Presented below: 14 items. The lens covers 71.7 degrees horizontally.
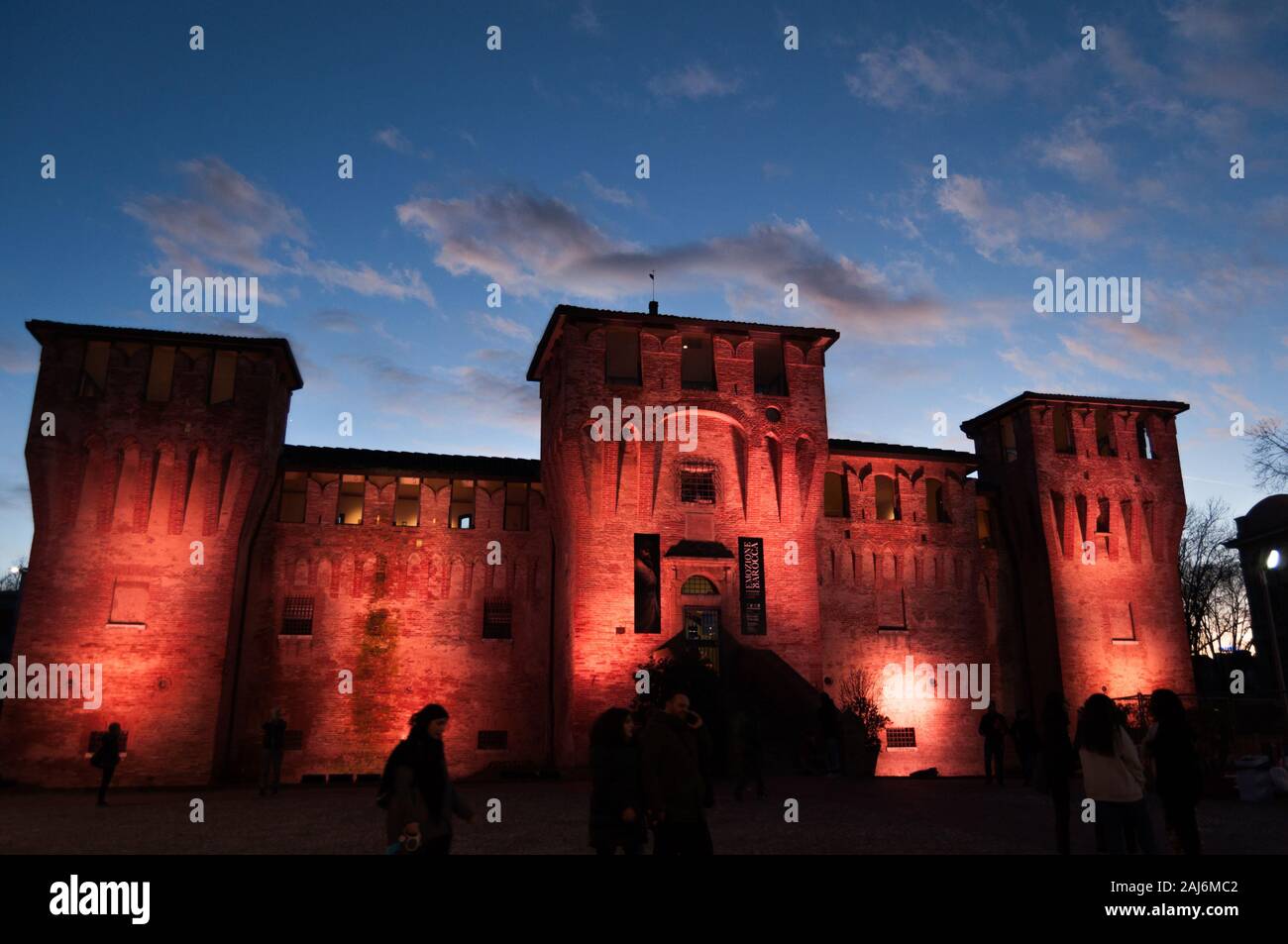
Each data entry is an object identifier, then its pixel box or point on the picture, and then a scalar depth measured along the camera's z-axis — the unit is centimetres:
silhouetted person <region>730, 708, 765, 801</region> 1596
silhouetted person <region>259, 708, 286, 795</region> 1917
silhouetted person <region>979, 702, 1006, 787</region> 1970
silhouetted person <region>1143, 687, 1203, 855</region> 767
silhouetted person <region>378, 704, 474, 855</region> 602
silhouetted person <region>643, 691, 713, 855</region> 643
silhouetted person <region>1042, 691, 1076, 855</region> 923
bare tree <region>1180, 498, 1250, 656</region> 4591
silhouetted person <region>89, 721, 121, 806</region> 1728
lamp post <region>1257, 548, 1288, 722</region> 2277
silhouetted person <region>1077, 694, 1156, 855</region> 721
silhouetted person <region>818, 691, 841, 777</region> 2059
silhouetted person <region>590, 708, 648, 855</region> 673
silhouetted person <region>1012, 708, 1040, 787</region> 1725
